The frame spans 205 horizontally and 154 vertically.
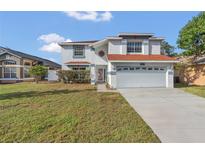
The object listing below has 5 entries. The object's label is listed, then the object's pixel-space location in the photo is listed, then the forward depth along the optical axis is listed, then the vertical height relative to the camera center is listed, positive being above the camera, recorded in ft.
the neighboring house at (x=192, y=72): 48.95 +1.52
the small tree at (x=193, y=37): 45.21 +13.41
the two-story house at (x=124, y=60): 43.13 +5.77
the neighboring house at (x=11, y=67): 65.54 +4.62
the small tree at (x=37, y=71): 57.97 +2.31
